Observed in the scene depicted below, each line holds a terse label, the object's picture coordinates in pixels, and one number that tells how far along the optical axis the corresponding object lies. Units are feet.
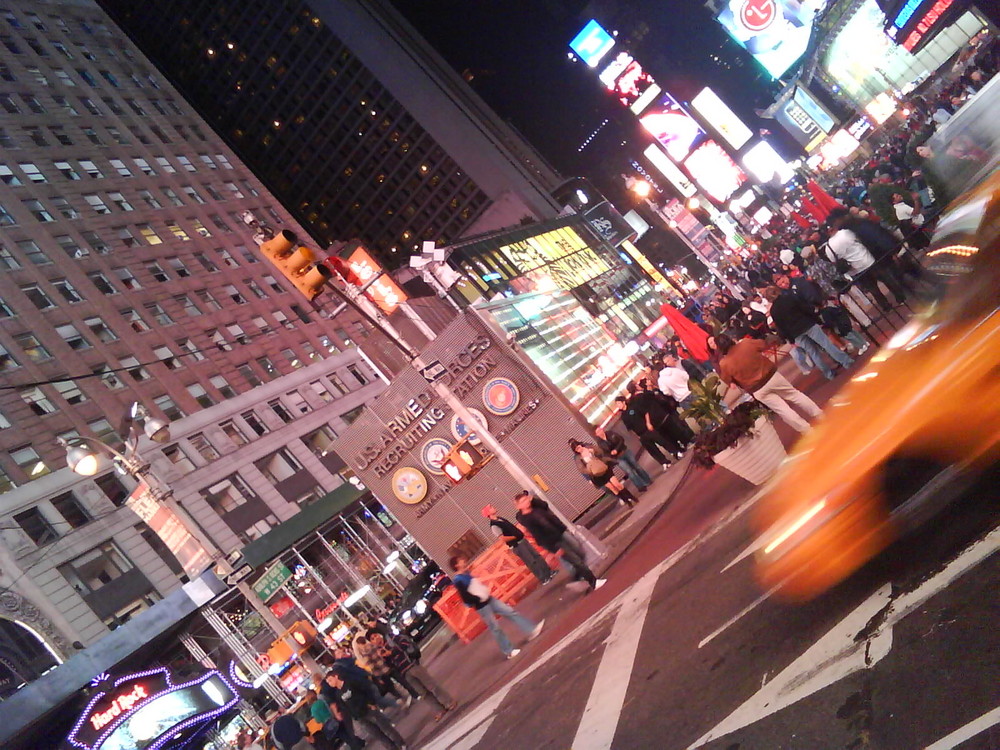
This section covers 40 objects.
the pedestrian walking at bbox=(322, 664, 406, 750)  34.30
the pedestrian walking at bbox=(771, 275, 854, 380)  41.60
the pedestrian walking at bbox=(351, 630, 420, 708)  39.06
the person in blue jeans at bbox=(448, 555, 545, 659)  34.50
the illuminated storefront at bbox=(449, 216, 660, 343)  147.64
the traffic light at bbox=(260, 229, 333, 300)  41.55
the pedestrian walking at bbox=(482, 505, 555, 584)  42.04
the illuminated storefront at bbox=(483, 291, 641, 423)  83.97
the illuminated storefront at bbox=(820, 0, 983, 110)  141.69
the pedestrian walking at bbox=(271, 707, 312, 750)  36.63
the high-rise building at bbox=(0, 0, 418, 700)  110.63
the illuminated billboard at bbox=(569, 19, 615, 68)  213.87
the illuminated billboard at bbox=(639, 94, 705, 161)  188.75
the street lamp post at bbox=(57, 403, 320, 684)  42.98
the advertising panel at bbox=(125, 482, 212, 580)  49.01
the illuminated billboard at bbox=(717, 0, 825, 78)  181.57
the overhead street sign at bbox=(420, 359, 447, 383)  52.70
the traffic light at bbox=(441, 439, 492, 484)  52.37
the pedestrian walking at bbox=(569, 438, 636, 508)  48.11
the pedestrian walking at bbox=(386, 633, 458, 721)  36.06
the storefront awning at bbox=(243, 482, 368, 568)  102.34
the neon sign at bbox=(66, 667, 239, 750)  43.11
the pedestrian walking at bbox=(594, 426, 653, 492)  51.24
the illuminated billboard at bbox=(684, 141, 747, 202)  184.65
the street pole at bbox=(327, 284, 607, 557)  42.29
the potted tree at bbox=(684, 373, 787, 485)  29.68
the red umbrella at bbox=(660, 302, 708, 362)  69.72
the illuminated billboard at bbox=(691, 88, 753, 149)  190.39
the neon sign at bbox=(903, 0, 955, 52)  109.70
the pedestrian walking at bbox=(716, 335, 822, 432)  31.68
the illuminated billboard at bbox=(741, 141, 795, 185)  196.34
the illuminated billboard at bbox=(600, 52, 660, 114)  197.98
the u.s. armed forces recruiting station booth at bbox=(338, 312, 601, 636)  74.18
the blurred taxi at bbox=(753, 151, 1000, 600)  15.37
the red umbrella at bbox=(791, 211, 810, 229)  117.26
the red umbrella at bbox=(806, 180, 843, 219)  80.23
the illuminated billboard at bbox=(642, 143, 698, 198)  211.61
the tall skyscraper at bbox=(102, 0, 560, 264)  372.79
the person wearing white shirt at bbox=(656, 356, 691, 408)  51.13
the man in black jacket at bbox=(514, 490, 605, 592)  37.99
